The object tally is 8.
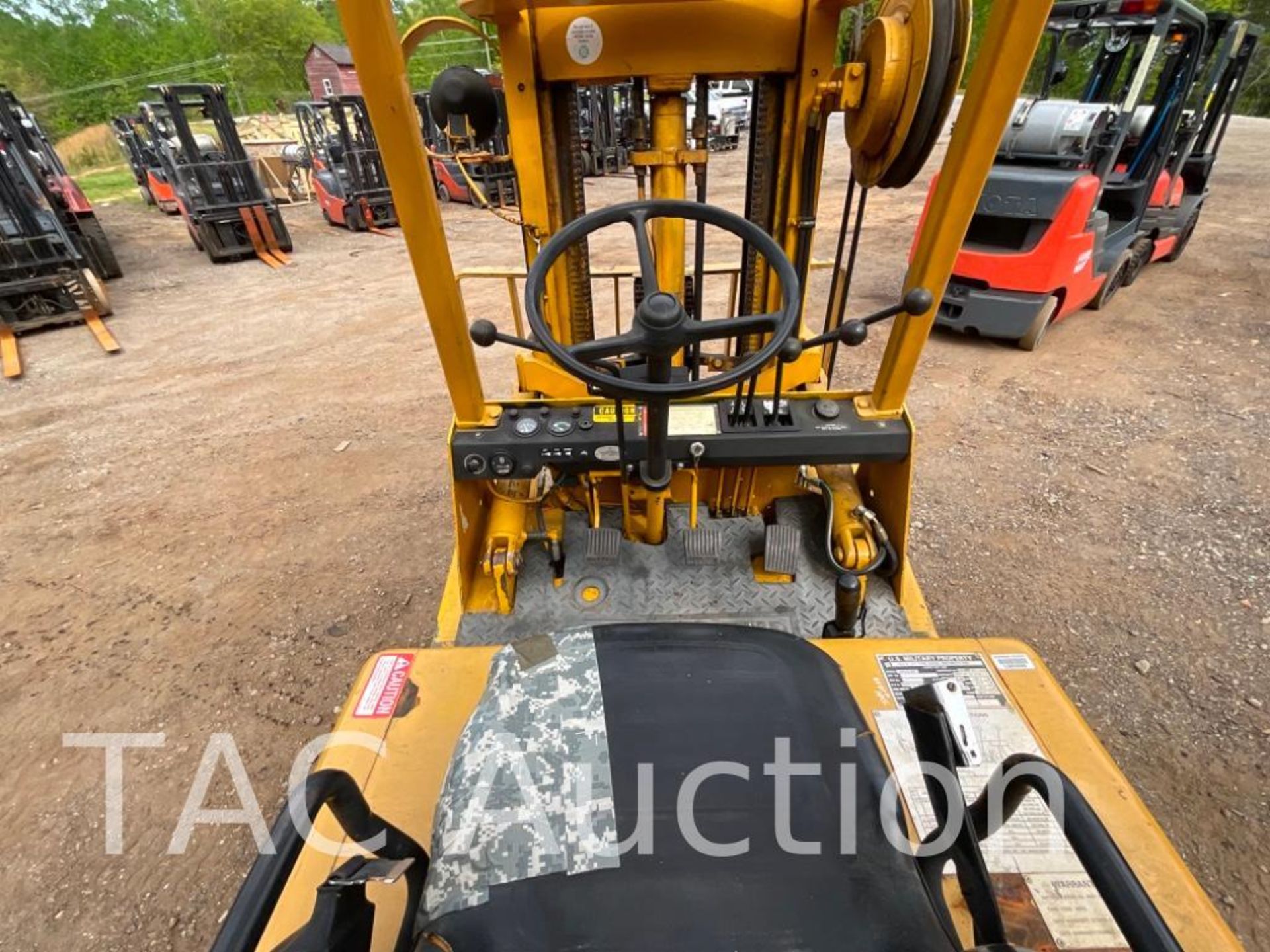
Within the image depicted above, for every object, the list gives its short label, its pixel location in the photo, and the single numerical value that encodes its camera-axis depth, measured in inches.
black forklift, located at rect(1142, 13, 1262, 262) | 224.5
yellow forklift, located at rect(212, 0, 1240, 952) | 41.0
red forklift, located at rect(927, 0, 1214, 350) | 194.5
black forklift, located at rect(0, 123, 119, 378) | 271.9
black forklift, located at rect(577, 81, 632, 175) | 540.7
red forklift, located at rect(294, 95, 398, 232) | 429.1
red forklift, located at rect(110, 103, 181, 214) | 515.2
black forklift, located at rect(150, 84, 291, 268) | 361.1
